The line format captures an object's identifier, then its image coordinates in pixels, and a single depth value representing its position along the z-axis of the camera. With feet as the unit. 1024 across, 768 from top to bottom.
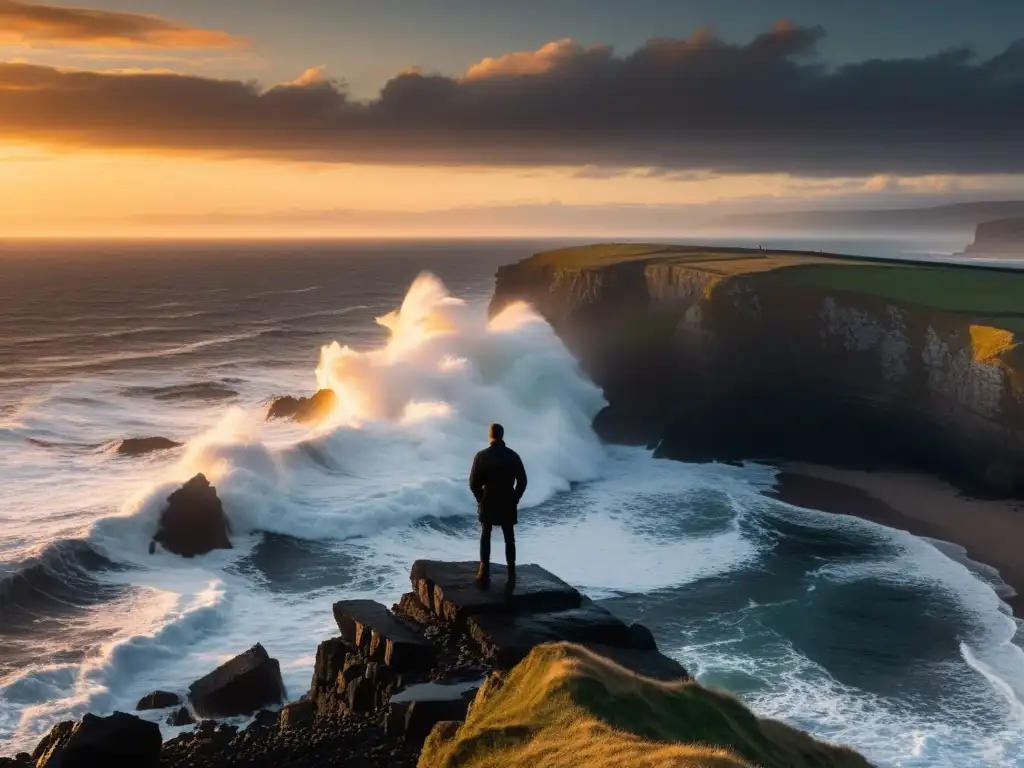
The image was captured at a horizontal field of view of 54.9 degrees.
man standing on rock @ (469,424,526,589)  44.88
